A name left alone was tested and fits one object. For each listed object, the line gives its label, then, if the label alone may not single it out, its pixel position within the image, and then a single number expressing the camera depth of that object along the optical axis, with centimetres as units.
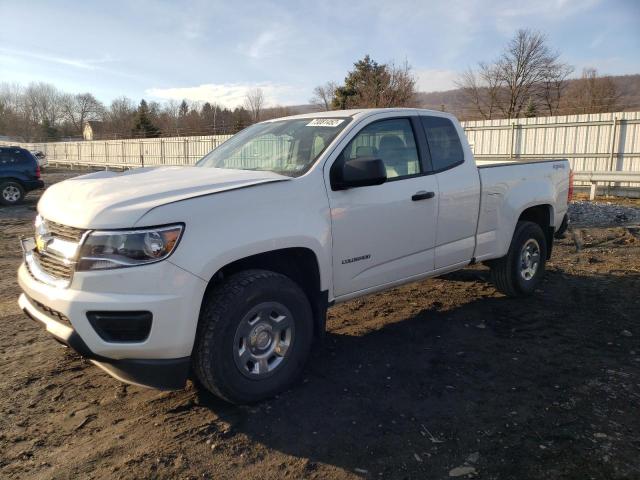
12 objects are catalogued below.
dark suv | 1472
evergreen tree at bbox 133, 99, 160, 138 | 5581
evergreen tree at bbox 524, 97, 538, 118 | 4411
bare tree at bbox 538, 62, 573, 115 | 4644
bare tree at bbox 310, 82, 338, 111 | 4362
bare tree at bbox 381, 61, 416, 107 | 2642
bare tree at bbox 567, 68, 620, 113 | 4411
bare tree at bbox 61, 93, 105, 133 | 8725
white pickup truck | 277
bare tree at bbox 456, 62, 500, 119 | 4691
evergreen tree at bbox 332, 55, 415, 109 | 2684
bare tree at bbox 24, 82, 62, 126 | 8344
